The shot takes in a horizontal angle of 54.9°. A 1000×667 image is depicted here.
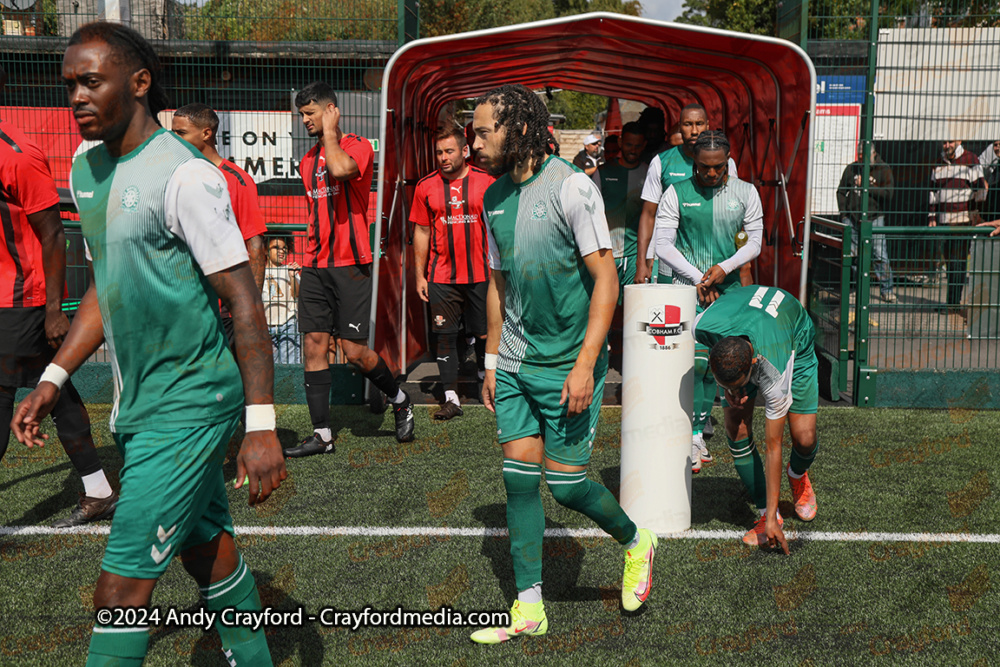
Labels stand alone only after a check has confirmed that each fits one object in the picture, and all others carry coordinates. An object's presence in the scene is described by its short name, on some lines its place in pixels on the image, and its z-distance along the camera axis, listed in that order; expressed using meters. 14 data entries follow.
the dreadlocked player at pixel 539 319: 3.81
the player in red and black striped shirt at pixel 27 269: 4.86
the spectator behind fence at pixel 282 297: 8.59
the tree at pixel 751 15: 32.84
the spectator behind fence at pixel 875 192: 8.07
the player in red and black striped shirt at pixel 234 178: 5.88
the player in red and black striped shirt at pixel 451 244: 8.02
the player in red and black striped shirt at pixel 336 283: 6.94
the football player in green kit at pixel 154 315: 2.71
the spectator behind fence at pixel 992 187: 8.96
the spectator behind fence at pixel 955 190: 8.75
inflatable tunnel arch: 7.17
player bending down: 4.52
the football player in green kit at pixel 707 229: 5.97
